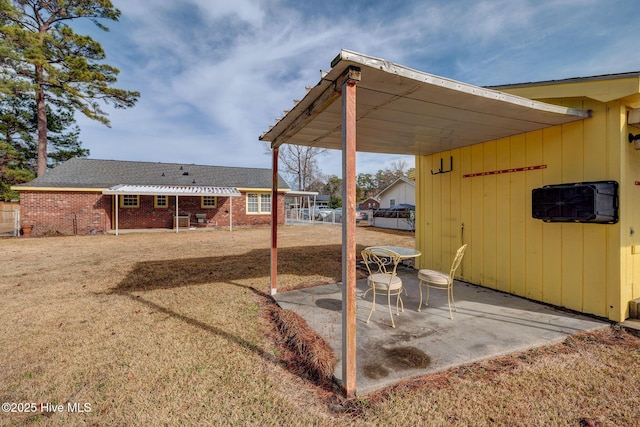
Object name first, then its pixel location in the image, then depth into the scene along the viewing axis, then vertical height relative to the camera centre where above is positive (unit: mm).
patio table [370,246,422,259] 4034 -681
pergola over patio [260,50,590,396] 2211 +1158
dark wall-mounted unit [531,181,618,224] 3281 +68
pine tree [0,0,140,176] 14773 +8830
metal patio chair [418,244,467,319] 3617 -933
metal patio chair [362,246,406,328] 3355 -897
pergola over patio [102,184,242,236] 13914 +1114
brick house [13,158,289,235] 13711 +814
